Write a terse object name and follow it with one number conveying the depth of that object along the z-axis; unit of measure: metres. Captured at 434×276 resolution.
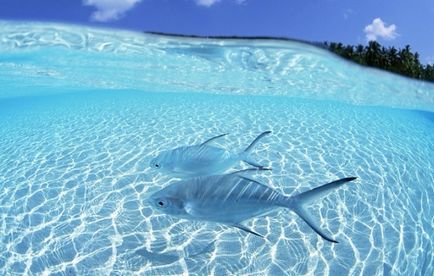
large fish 2.99
